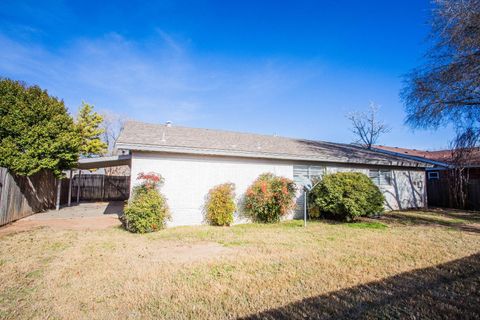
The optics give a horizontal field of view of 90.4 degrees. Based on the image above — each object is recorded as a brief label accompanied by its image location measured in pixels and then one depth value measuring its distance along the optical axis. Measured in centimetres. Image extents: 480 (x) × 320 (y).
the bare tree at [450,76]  990
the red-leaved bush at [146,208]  789
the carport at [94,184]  1783
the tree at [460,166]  1470
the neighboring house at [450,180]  1464
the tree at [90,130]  2189
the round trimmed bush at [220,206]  915
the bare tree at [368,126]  2852
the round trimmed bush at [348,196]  955
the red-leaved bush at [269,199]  958
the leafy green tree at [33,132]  952
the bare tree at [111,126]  3350
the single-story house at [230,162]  905
